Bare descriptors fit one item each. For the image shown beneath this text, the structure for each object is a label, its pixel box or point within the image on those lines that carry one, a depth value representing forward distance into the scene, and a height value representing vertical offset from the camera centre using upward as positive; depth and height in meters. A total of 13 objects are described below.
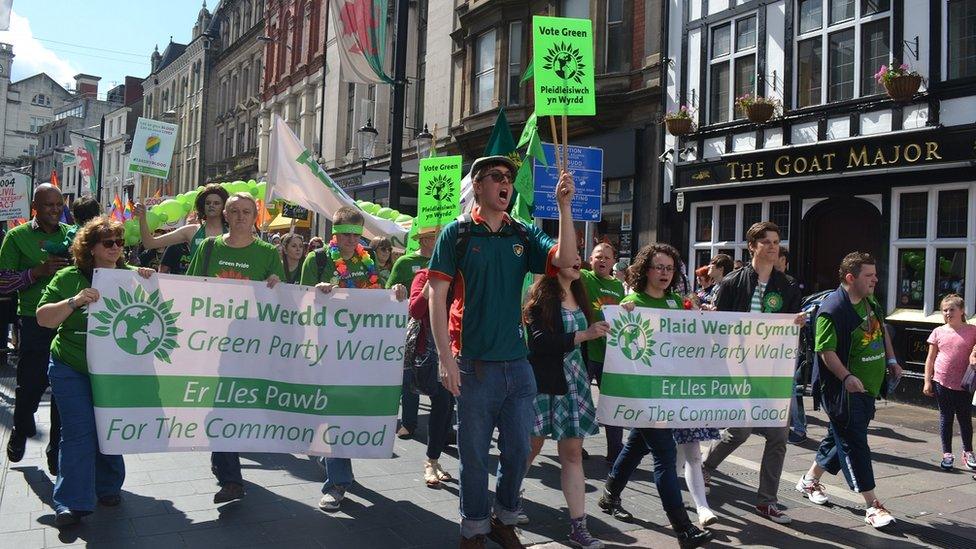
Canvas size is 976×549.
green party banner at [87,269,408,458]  4.49 -0.42
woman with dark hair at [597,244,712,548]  4.46 -0.82
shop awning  25.06 +2.26
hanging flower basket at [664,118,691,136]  14.59 +3.28
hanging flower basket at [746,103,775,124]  13.19 +3.24
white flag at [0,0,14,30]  7.91 +2.68
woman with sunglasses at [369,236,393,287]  9.28 +0.52
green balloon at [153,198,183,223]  14.23 +1.40
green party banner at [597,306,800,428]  4.92 -0.40
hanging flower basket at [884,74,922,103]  10.97 +3.12
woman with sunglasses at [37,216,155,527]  4.39 -0.42
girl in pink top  7.07 -0.52
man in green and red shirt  4.04 -0.14
